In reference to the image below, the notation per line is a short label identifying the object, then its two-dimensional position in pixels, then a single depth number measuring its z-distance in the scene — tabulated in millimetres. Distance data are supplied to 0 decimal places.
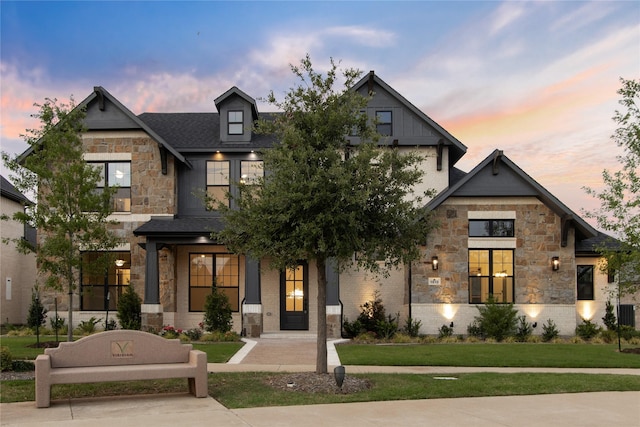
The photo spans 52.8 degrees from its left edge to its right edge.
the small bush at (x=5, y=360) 12773
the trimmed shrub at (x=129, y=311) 21875
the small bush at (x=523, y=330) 21420
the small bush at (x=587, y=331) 21500
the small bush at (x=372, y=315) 22031
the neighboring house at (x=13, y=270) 26891
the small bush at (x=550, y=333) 21469
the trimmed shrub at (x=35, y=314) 22609
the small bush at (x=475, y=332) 21797
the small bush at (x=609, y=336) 20922
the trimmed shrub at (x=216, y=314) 21594
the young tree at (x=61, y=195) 16797
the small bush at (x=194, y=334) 20688
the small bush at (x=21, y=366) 12945
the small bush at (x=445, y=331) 21777
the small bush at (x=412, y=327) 21781
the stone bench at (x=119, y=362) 9859
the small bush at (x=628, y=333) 21016
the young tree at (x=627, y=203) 17516
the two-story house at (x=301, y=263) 22125
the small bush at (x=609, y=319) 22750
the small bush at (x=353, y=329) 21859
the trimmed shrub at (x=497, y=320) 21312
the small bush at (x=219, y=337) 20500
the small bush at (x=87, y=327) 21844
